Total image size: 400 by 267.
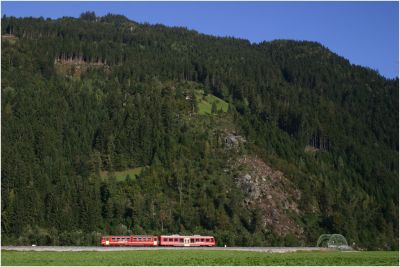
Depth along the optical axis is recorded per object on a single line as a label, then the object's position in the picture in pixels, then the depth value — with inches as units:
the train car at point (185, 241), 5073.8
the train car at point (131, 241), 5103.3
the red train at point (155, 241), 5098.4
